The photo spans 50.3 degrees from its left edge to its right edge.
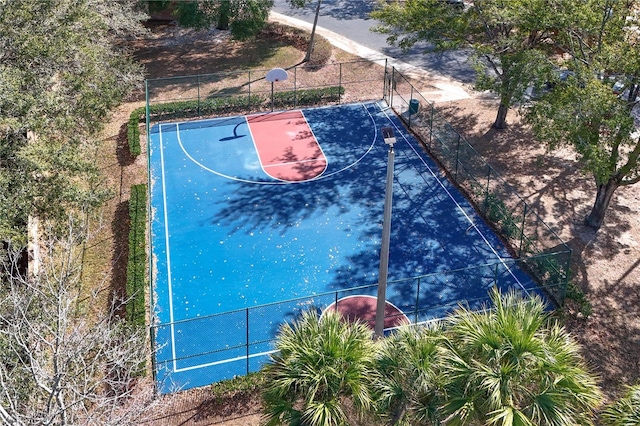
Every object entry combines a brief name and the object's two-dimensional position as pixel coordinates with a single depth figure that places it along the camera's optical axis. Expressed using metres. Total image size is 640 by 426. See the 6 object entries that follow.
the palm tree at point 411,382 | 12.22
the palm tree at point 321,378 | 12.09
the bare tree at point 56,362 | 11.93
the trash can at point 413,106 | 31.52
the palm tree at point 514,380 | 11.56
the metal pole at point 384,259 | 14.98
